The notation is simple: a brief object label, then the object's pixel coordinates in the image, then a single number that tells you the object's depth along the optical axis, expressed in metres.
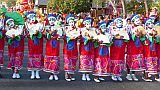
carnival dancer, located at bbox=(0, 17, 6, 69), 9.33
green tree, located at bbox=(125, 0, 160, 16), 39.38
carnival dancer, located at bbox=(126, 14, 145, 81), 9.76
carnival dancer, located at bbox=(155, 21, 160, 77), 9.83
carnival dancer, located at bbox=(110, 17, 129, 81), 9.59
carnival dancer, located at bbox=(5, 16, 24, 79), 9.30
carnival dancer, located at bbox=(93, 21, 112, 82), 9.51
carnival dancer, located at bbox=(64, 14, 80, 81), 9.41
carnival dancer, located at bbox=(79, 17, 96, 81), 9.49
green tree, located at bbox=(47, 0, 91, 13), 39.91
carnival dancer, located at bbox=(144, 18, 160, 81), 9.82
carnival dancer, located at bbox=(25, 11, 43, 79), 9.38
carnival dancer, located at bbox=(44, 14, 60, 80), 9.45
